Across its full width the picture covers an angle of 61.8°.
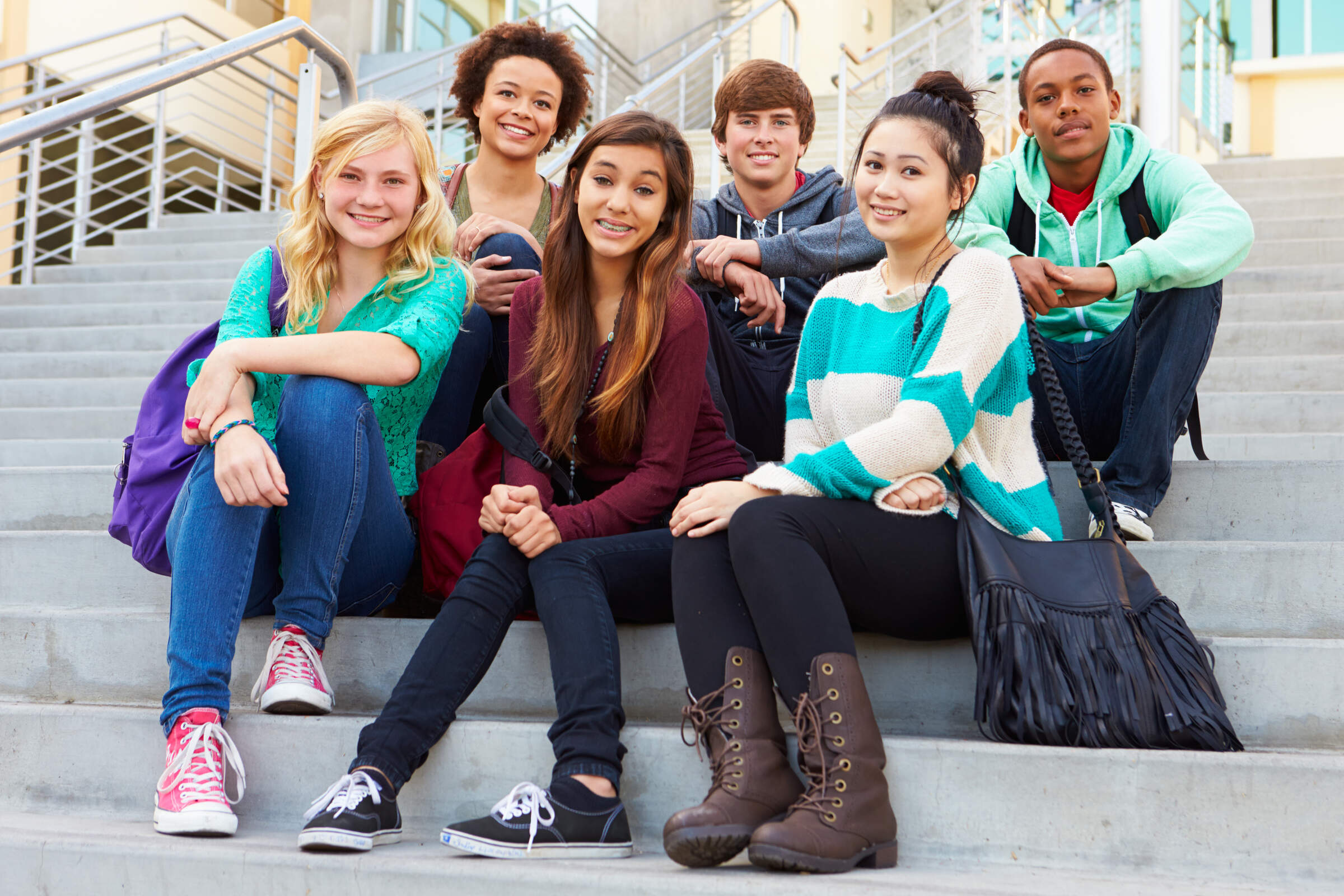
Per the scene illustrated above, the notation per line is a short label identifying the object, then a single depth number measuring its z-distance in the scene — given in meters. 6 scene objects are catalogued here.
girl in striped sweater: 1.41
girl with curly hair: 2.34
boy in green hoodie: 2.04
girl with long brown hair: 1.48
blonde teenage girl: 1.64
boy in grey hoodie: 2.30
